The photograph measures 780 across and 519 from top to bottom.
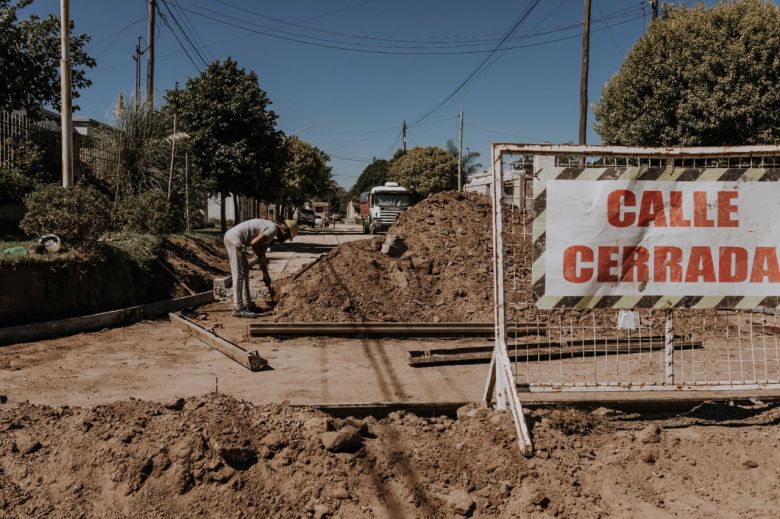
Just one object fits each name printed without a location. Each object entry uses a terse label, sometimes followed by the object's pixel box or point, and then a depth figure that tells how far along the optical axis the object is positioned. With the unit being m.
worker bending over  9.91
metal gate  4.46
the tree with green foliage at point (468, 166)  62.19
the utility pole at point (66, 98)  11.18
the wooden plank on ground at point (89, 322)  8.03
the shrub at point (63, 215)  9.46
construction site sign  4.57
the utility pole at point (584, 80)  19.36
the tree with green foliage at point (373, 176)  102.52
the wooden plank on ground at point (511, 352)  7.29
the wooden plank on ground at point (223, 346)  6.95
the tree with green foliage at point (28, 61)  16.00
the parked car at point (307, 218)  60.12
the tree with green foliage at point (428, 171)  62.78
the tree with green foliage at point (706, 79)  16.23
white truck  35.28
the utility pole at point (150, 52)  22.20
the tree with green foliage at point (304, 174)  55.81
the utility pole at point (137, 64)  36.76
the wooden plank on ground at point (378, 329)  8.76
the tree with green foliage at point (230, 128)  23.25
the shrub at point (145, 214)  14.38
